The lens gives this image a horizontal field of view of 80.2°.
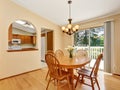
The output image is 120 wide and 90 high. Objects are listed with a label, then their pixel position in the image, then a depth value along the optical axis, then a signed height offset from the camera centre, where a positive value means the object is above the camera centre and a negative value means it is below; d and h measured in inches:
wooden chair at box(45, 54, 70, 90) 63.5 -22.8
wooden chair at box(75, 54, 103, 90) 64.2 -28.5
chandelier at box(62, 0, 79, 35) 83.2 +18.3
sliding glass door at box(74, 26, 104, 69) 125.4 +6.5
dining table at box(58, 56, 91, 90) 58.1 -16.6
